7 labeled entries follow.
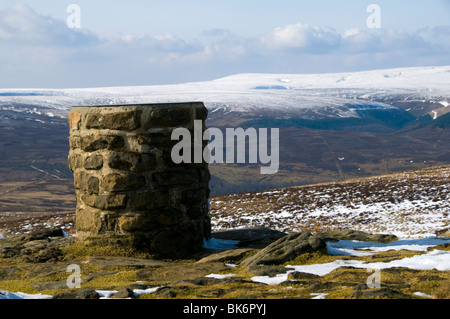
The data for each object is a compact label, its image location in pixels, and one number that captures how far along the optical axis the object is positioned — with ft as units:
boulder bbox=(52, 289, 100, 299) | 21.26
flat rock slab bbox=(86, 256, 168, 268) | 29.40
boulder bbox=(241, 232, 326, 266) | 27.68
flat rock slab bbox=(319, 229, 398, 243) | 38.04
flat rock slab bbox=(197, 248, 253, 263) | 30.14
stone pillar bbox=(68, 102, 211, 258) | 32.53
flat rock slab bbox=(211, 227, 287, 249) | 36.99
